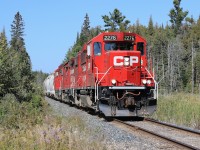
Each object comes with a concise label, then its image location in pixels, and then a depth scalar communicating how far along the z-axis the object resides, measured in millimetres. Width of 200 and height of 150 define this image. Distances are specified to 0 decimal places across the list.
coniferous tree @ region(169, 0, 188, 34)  109925
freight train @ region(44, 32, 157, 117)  16109
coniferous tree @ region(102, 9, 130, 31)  88500
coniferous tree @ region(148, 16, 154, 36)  168225
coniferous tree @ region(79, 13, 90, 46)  122188
